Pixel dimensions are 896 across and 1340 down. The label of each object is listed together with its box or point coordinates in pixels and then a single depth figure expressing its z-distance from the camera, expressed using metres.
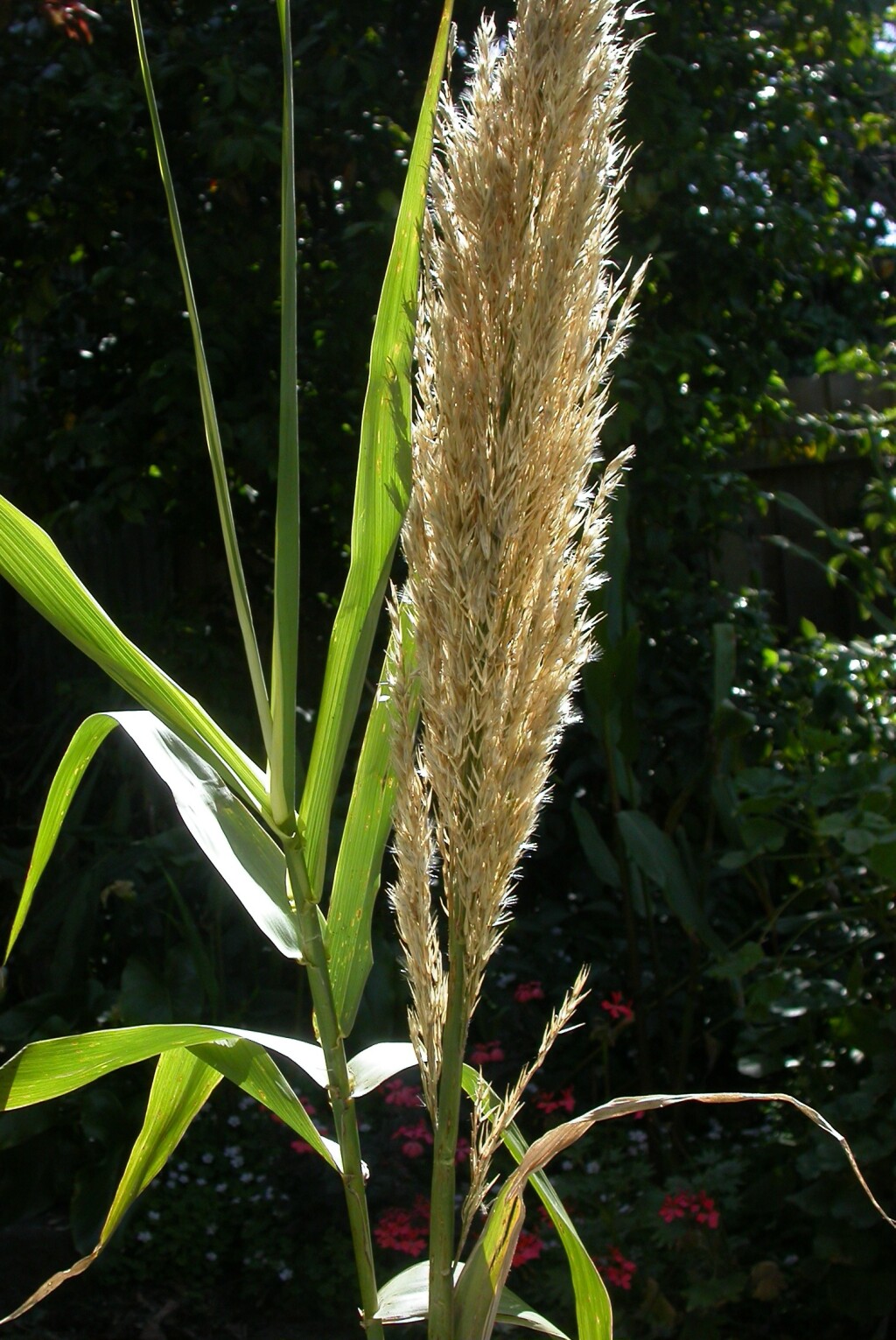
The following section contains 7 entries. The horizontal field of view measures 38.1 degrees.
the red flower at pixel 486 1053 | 2.65
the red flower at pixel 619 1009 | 2.63
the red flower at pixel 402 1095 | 2.68
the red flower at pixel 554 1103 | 2.57
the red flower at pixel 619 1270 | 2.29
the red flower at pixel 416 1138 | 2.54
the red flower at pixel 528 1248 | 2.34
